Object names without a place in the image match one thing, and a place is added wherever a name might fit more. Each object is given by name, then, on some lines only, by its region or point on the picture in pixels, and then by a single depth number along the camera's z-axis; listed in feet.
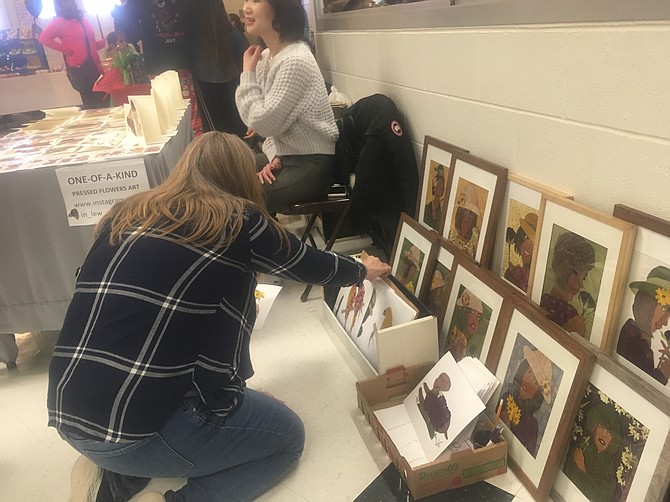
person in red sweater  11.88
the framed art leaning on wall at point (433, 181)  6.52
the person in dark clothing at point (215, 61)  11.19
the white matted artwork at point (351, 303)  6.67
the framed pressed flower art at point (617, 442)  3.66
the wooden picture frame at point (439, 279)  6.16
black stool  8.14
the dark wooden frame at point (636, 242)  3.81
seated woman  7.64
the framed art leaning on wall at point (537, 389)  4.29
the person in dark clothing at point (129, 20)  11.14
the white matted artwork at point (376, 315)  5.91
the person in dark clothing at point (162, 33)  11.05
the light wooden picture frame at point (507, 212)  4.94
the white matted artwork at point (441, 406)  4.89
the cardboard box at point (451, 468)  4.58
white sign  6.39
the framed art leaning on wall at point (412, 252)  6.63
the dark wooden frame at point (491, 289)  5.14
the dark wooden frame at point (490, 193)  5.47
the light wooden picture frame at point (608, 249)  4.07
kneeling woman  4.12
